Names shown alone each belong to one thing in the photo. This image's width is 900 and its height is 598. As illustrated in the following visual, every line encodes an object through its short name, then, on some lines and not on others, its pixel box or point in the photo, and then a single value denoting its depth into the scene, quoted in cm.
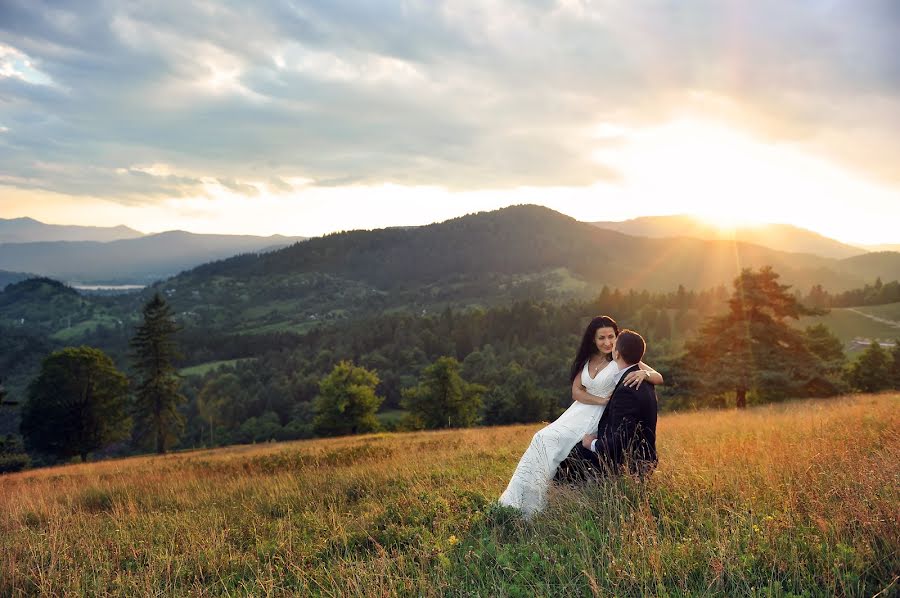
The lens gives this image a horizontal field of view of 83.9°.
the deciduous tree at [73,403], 3916
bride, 585
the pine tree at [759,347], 2866
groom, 566
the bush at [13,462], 3412
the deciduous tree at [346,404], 4844
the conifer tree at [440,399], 5284
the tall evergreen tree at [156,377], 3897
